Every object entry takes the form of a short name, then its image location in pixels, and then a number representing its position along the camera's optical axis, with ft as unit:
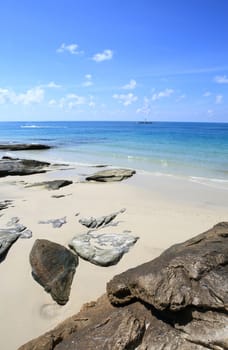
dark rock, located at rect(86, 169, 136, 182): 39.64
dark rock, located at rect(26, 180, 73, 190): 33.89
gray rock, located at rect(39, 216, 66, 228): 21.44
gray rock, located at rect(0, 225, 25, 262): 17.21
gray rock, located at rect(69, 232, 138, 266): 16.30
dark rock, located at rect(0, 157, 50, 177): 44.32
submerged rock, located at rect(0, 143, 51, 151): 89.54
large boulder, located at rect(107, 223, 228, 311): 8.70
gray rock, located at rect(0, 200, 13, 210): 25.58
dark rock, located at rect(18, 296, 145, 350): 8.48
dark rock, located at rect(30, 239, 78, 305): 13.88
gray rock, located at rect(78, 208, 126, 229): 21.33
